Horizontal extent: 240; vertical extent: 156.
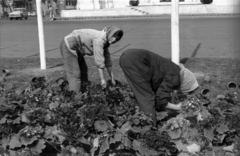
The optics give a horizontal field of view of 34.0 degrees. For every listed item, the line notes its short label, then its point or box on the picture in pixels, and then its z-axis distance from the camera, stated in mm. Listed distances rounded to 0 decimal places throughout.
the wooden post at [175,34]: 6635
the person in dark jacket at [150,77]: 4406
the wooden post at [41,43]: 8812
